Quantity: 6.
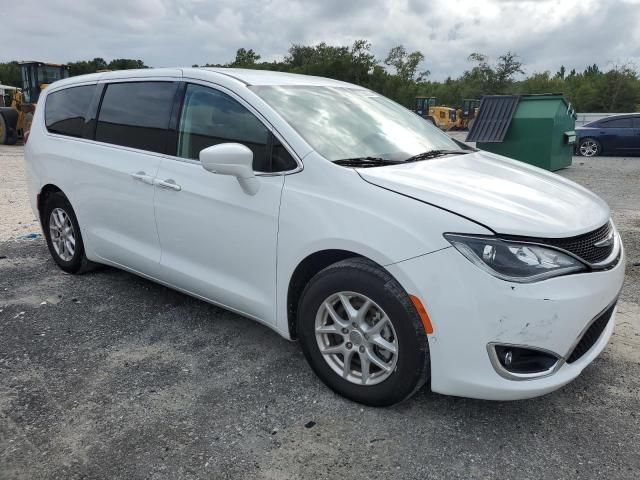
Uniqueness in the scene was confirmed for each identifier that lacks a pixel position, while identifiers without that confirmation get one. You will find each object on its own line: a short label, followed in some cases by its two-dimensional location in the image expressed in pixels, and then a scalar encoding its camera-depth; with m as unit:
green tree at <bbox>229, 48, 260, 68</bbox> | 68.57
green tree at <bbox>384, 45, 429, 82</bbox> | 71.94
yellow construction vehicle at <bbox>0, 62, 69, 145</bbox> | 18.07
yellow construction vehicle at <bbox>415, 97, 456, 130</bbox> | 33.66
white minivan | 2.39
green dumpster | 11.80
